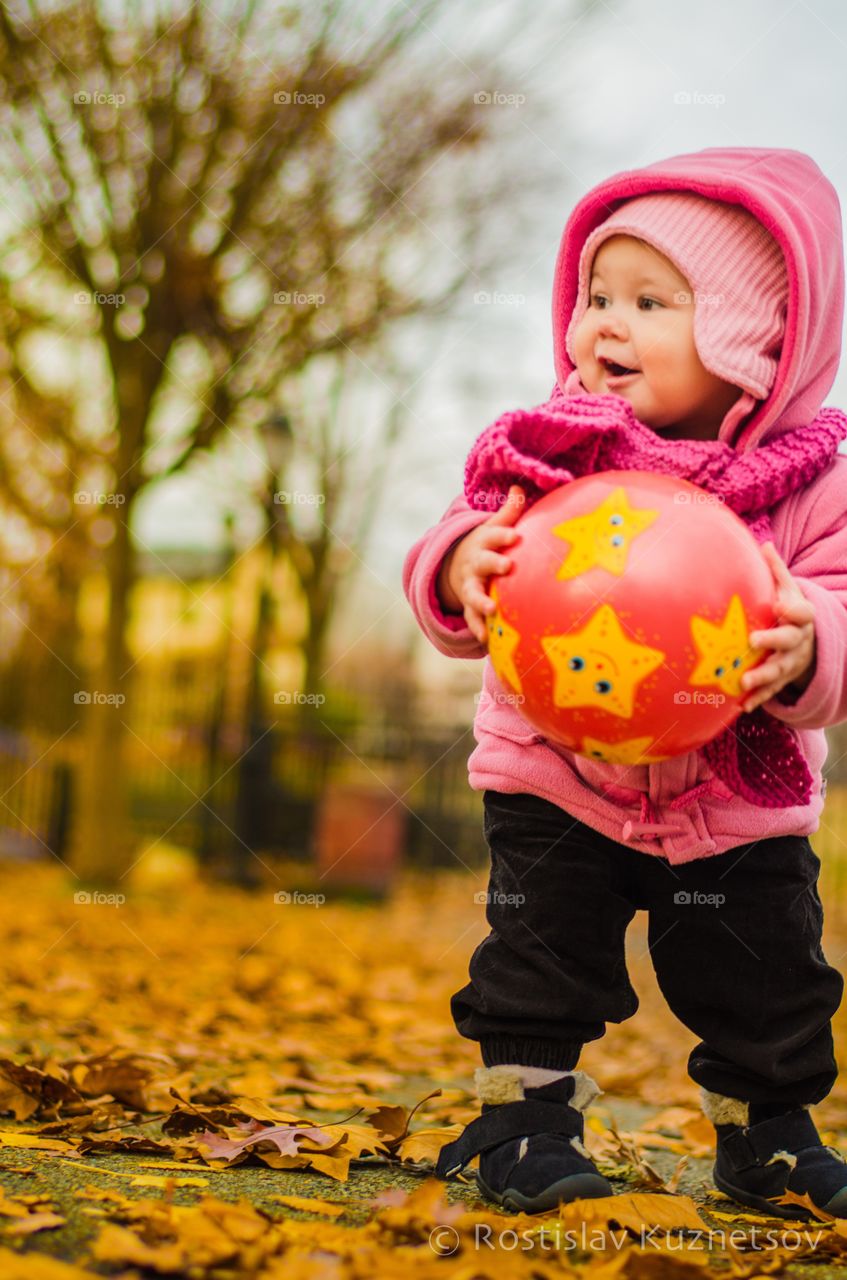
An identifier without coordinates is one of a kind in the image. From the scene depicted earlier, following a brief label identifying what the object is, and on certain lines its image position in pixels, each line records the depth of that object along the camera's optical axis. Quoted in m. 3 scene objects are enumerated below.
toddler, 2.22
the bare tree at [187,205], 8.62
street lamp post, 11.52
